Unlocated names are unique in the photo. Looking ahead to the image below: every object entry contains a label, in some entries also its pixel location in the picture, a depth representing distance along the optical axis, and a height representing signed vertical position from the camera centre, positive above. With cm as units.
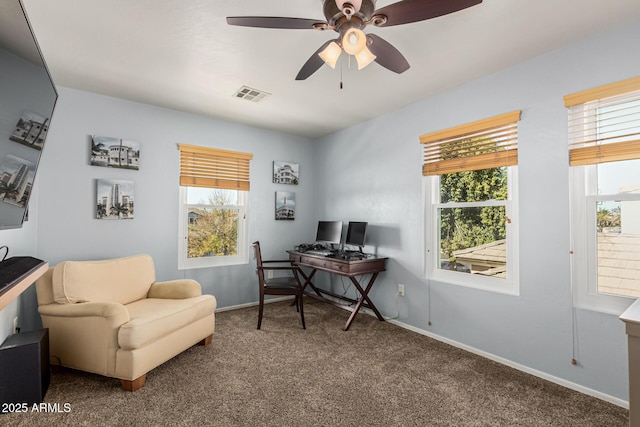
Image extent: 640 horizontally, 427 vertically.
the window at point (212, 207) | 385 +15
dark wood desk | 341 -56
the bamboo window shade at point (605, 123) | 210 +68
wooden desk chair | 340 -75
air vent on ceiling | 313 +128
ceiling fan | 153 +104
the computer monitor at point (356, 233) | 380 -18
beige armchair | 221 -76
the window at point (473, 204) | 274 +14
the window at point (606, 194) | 212 +17
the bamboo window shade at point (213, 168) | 383 +65
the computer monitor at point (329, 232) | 410 -18
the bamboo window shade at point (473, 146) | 268 +69
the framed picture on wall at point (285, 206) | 459 +19
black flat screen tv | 109 +45
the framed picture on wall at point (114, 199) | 328 +21
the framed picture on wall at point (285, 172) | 457 +68
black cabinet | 194 -96
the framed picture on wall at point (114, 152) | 326 +70
